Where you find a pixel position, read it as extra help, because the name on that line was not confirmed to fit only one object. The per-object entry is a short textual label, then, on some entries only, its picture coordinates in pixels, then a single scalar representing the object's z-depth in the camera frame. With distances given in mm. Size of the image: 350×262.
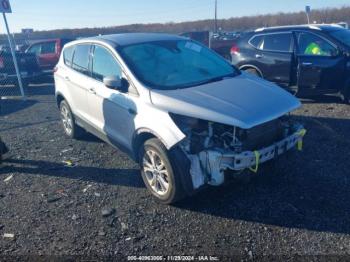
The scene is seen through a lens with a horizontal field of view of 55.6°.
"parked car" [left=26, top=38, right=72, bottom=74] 14781
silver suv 3588
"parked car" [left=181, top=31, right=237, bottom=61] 16764
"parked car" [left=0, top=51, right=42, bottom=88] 11805
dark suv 7121
